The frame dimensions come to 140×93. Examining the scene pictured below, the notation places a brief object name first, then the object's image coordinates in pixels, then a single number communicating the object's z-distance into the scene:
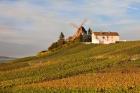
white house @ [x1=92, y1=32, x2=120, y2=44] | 154.12
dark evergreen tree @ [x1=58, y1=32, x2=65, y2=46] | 158.20
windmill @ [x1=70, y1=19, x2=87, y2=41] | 163.05
